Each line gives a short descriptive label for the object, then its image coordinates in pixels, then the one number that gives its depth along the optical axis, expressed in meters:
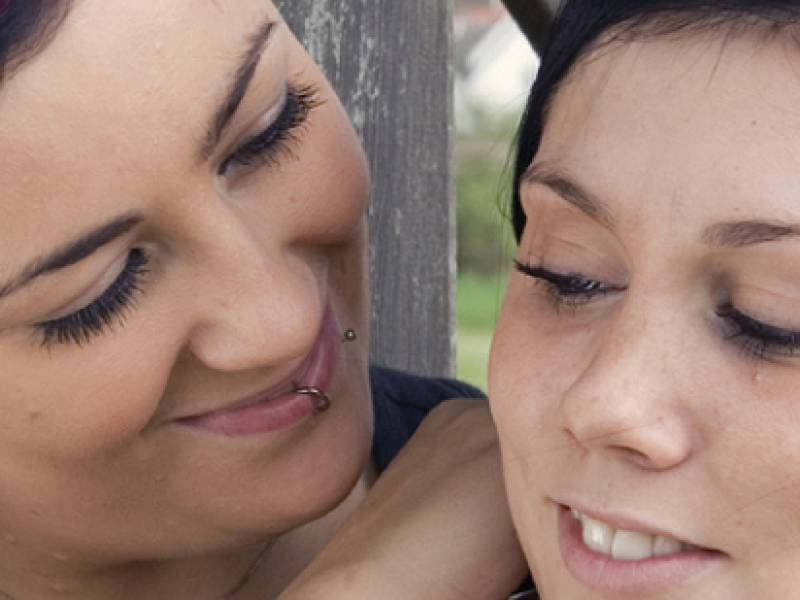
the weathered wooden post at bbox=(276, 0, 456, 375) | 0.73
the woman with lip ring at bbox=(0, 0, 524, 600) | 0.55
